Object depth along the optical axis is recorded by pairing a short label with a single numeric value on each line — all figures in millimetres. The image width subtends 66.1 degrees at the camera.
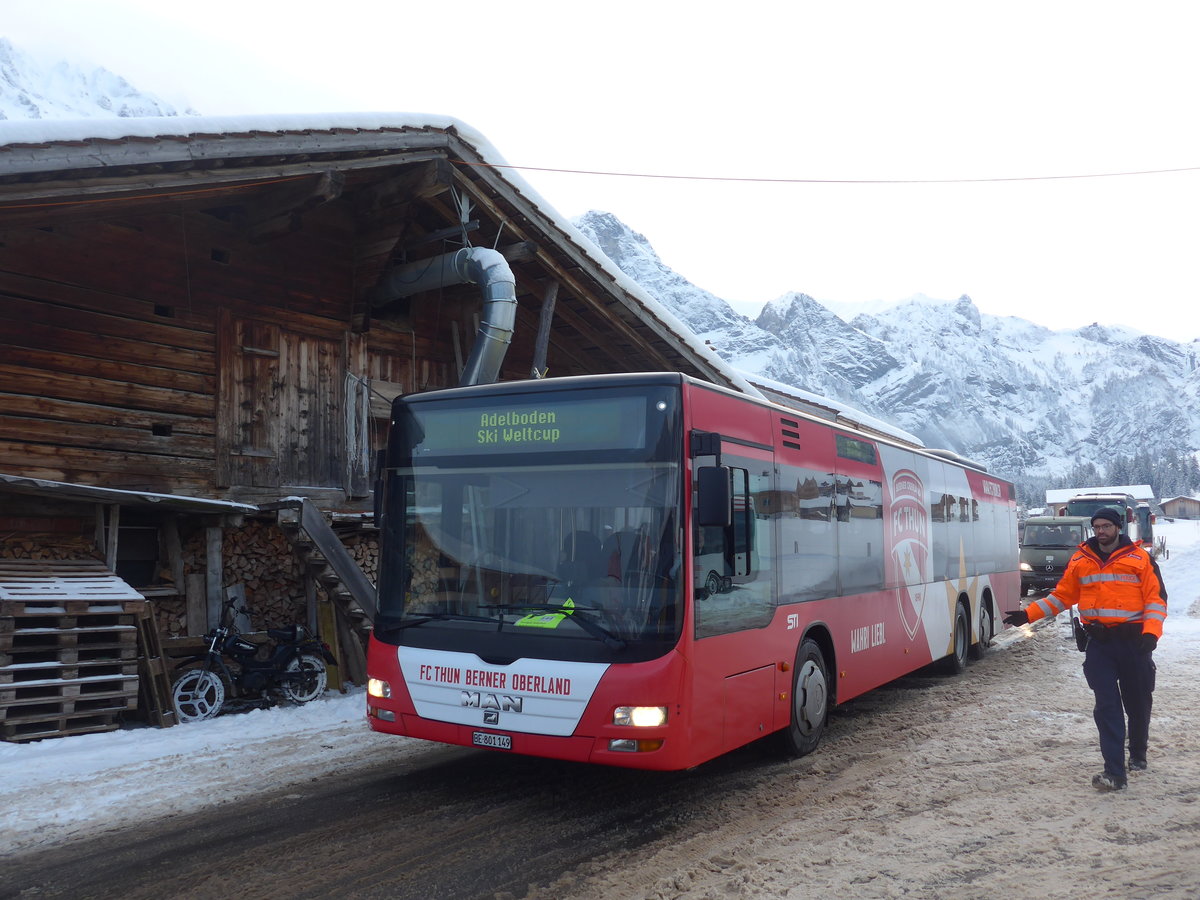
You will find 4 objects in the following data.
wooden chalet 9695
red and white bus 5547
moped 9375
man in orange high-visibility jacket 6359
